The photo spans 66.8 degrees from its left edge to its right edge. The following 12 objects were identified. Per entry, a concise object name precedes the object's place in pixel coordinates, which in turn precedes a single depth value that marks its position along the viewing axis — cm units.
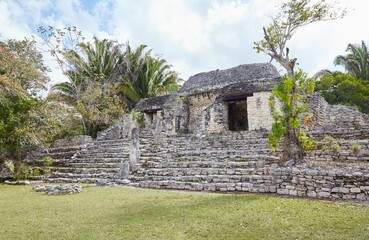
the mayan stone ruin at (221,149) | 658
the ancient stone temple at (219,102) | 1450
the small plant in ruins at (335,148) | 778
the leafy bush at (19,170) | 1091
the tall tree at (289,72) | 759
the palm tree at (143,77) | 2519
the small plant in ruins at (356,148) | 748
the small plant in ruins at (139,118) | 1862
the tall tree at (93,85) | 1952
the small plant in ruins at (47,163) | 1171
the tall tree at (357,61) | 2341
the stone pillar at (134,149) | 1012
